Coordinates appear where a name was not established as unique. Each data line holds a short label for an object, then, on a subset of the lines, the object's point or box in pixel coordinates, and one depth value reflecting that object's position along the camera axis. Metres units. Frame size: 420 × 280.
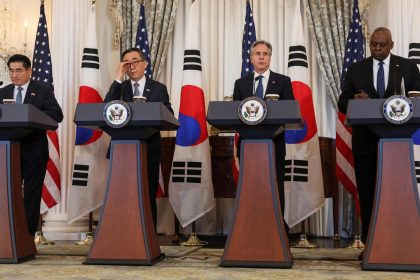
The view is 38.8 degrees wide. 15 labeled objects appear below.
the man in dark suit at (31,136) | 4.42
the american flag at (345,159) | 5.62
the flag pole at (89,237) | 5.36
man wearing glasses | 4.40
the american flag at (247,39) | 6.12
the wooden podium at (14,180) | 3.80
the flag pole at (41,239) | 5.36
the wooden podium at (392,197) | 3.46
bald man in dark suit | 4.11
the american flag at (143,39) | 6.34
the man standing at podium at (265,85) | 4.39
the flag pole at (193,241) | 5.44
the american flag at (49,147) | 5.73
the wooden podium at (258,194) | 3.60
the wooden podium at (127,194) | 3.71
